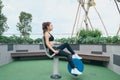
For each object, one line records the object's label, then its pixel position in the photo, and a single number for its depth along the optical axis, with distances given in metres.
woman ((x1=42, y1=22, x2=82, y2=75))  1.55
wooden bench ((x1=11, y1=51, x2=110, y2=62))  2.20
